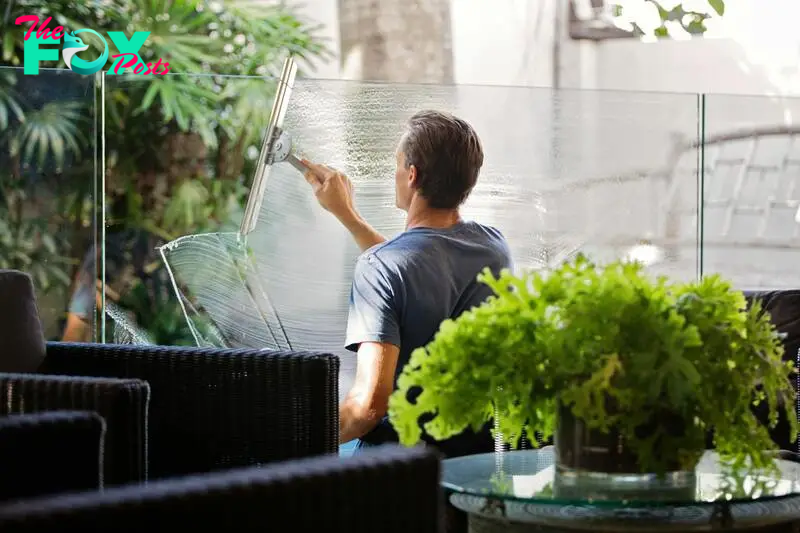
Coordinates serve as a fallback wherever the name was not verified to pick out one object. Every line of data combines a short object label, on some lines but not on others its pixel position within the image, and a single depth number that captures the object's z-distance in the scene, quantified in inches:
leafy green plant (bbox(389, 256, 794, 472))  86.6
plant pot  89.7
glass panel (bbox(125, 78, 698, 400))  199.2
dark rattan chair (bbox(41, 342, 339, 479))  134.6
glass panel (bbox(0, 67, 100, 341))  191.6
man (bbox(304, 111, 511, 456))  135.8
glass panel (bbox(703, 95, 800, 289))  224.9
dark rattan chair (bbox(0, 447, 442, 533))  57.1
